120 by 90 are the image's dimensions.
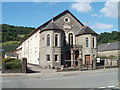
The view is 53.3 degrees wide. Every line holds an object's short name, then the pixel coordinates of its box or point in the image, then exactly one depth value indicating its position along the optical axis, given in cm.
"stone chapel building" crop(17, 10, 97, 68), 2135
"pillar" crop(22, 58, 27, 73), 1614
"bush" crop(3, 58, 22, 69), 1632
